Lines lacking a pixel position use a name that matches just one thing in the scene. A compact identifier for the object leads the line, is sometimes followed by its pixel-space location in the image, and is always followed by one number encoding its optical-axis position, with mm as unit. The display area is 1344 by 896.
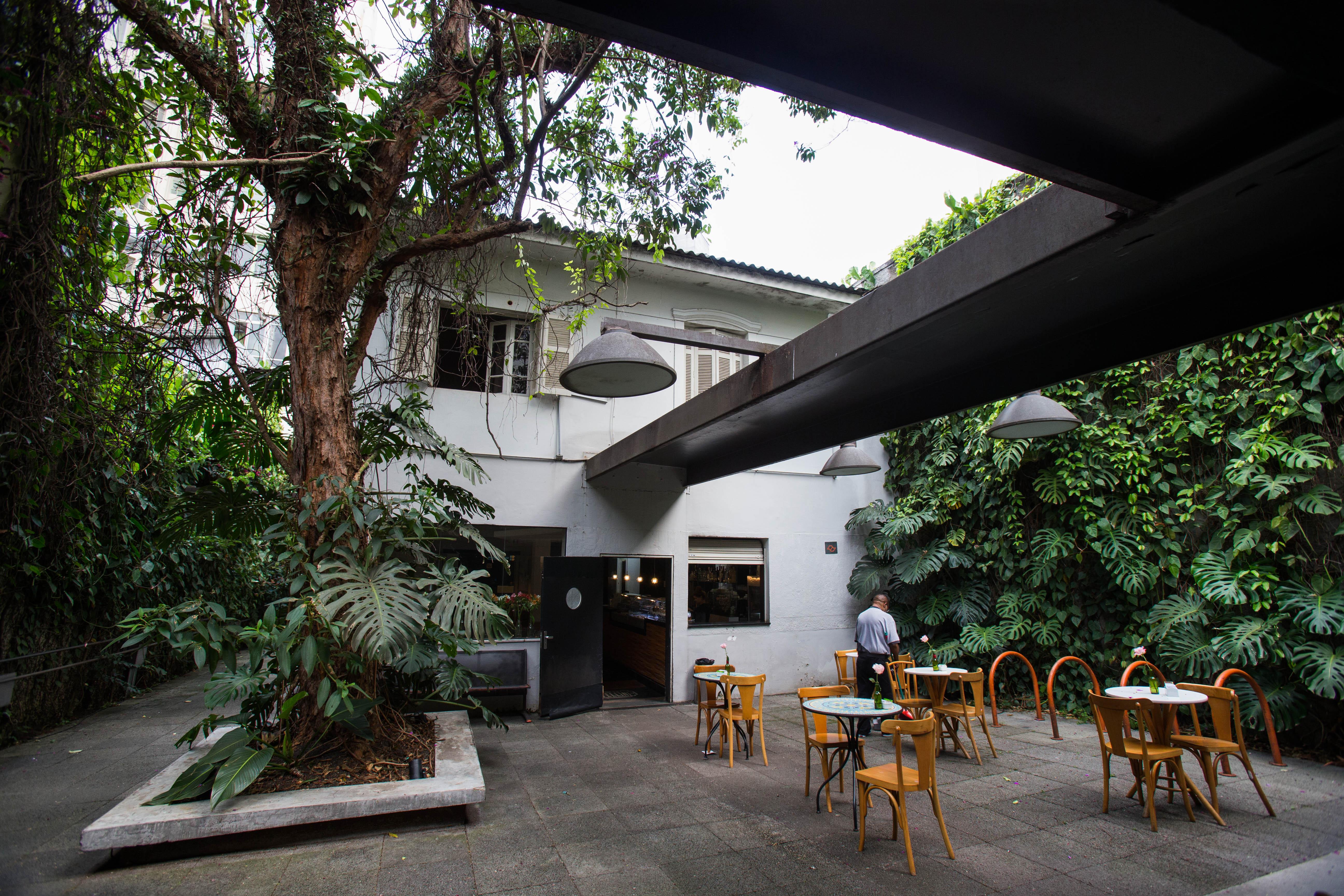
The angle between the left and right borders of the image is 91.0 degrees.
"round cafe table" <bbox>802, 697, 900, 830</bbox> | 4527
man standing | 7211
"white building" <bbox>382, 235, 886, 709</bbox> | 8375
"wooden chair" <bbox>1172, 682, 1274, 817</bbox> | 4590
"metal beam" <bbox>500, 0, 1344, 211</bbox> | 1730
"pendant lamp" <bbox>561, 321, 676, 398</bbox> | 4672
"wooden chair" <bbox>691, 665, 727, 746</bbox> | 6332
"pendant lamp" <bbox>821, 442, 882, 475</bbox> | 8430
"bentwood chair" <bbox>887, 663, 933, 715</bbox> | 6441
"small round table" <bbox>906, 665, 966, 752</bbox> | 6406
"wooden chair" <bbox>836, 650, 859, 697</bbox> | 7512
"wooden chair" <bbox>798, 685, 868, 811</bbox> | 4969
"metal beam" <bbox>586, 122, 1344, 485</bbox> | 2566
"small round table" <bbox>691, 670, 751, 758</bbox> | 6227
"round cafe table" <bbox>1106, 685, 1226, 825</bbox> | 4715
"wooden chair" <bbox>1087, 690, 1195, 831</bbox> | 4516
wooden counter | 9195
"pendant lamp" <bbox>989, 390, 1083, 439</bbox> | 6211
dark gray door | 7750
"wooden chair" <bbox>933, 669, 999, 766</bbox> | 6117
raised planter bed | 3656
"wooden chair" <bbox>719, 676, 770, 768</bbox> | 5980
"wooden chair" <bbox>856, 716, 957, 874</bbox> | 3902
